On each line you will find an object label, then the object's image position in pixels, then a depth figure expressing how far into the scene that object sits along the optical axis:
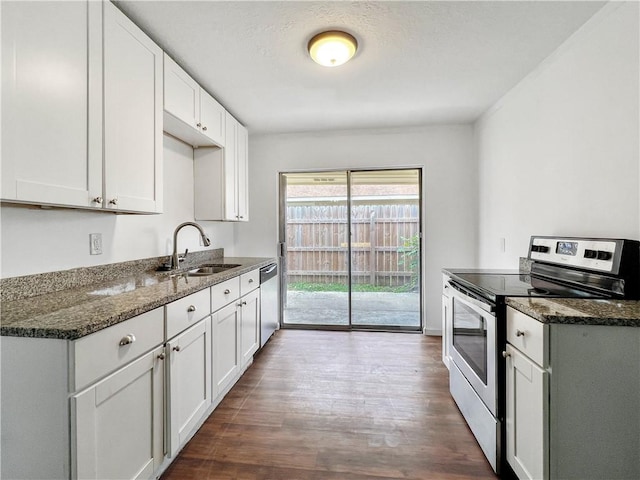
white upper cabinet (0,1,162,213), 1.13
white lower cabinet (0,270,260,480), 0.98
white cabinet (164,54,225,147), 2.01
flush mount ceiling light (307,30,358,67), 1.79
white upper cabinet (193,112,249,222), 2.86
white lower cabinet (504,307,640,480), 1.14
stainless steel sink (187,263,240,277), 2.61
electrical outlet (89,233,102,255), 1.77
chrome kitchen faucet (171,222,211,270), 2.32
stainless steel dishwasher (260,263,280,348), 2.94
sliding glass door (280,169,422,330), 3.66
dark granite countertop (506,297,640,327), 1.13
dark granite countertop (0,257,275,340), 0.98
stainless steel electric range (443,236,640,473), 1.43
